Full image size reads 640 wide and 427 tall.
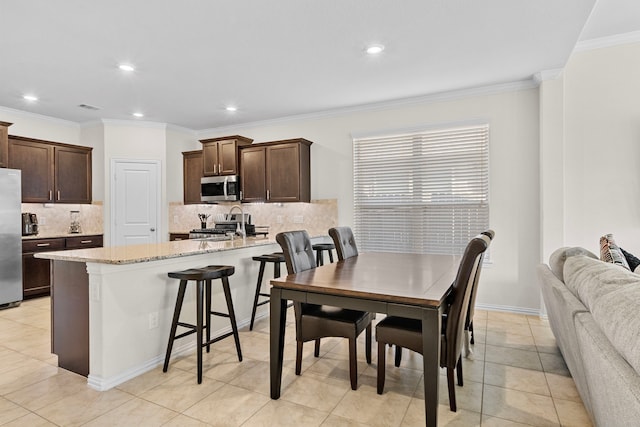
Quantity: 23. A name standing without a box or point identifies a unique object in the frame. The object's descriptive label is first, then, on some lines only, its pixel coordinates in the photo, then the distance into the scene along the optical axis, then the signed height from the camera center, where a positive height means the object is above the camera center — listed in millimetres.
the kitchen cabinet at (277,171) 5176 +630
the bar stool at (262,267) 3543 -538
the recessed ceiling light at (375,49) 3213 +1484
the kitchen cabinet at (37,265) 4750 -664
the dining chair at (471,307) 2504 -699
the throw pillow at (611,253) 2648 -323
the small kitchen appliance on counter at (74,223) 5707 -119
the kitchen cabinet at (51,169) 4996 +688
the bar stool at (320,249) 4230 -421
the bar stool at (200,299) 2557 -642
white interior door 5676 +211
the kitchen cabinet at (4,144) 4535 +917
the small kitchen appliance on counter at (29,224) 4969 -113
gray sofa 1187 -518
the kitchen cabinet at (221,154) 5574 +950
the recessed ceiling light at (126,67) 3584 +1491
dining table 1785 -438
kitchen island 2467 -689
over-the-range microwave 5574 +407
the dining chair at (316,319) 2334 -703
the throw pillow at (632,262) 2732 -395
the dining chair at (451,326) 1987 -681
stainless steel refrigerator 4363 -274
